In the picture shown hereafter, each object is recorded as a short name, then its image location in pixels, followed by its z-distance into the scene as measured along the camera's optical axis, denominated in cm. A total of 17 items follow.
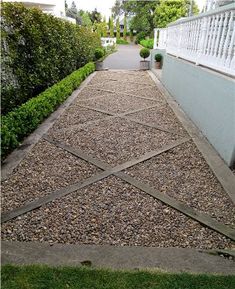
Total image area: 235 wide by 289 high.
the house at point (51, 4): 2066
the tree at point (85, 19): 4241
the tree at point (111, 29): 5073
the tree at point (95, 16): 5701
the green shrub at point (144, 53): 1479
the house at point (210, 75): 388
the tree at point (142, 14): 4291
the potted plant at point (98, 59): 1466
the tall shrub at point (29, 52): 488
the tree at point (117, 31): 5084
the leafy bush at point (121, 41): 4881
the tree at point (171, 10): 3266
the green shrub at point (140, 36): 4425
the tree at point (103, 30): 3955
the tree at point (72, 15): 3898
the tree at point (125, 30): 5229
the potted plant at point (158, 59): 1358
